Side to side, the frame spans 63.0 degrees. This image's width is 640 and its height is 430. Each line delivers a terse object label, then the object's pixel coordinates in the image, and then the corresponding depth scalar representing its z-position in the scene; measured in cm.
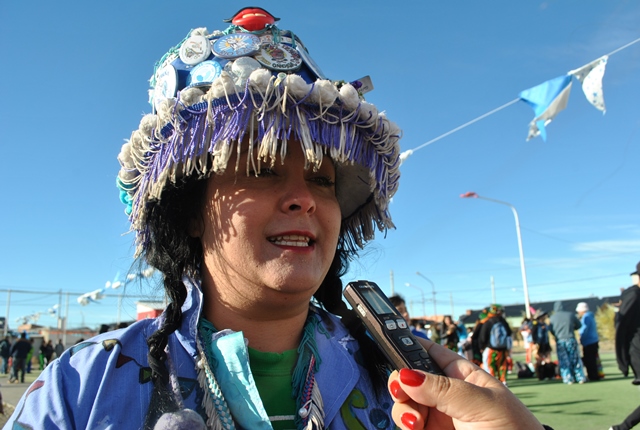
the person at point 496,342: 971
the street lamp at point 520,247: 2014
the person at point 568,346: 1036
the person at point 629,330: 587
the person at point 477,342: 1045
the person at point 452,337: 1170
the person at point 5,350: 1936
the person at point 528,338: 1425
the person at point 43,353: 2180
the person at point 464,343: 1262
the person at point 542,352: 1173
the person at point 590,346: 1084
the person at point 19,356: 1578
